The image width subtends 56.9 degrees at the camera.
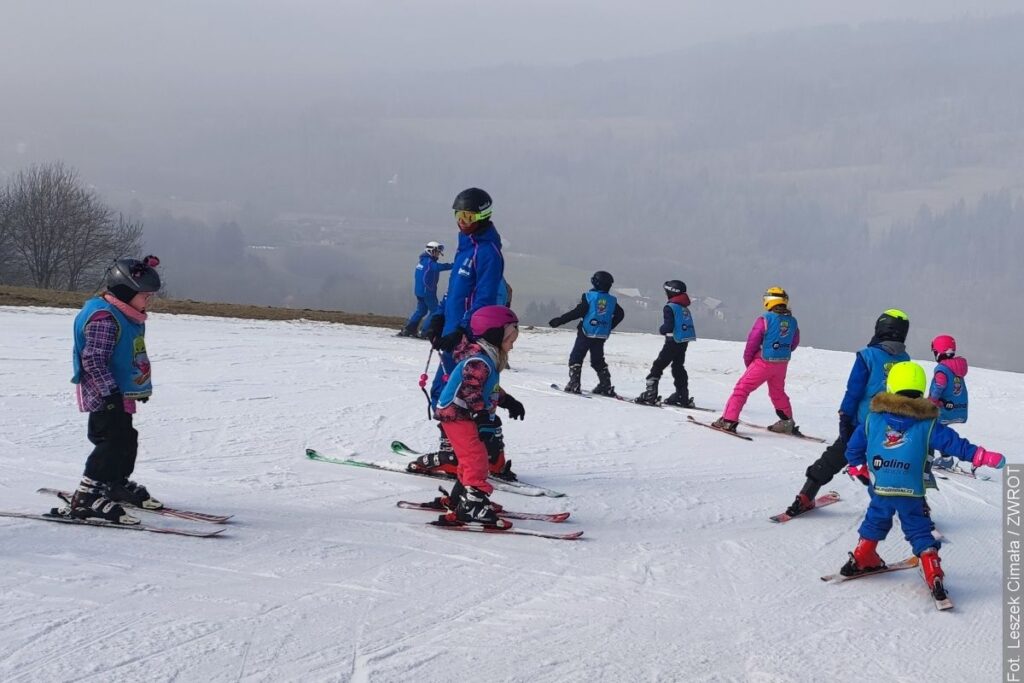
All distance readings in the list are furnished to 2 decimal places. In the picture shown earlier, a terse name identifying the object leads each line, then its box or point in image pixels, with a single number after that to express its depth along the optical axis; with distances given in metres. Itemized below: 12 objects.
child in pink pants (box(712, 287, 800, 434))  11.45
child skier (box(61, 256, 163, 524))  5.94
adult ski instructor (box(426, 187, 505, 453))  7.48
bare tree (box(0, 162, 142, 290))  53.66
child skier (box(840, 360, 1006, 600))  5.71
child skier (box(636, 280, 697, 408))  14.11
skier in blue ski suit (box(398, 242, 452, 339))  18.88
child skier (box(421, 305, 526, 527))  6.52
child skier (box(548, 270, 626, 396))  14.26
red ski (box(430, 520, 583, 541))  6.48
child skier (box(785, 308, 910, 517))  7.32
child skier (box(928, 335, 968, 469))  9.91
